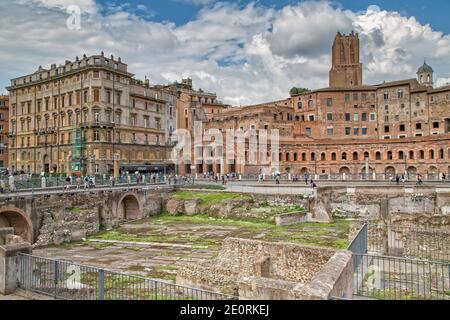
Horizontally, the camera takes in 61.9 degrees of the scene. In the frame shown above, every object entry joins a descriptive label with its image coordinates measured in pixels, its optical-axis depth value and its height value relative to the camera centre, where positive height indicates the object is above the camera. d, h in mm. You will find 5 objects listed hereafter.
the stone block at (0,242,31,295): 8656 -2271
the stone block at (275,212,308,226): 27877 -3754
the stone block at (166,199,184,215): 35594 -3555
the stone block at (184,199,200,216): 34691 -3478
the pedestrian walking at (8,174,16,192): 24659 -971
